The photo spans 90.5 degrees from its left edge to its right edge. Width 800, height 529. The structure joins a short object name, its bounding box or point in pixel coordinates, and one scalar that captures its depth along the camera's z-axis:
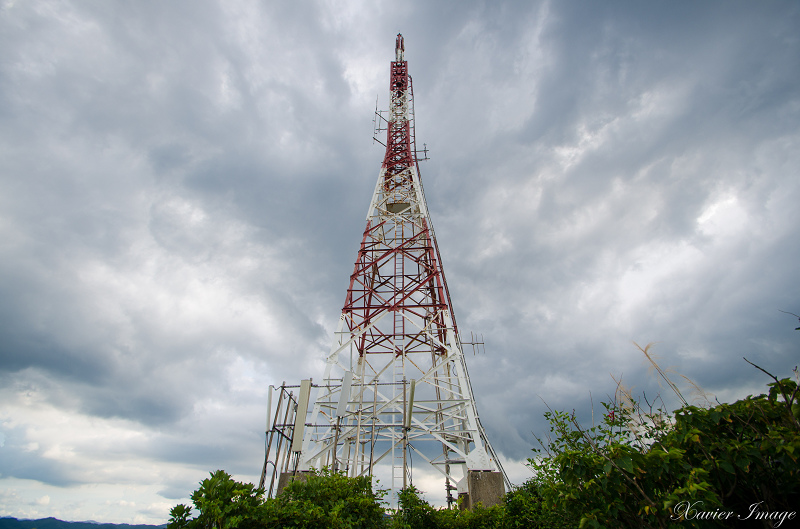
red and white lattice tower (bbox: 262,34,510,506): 11.18
